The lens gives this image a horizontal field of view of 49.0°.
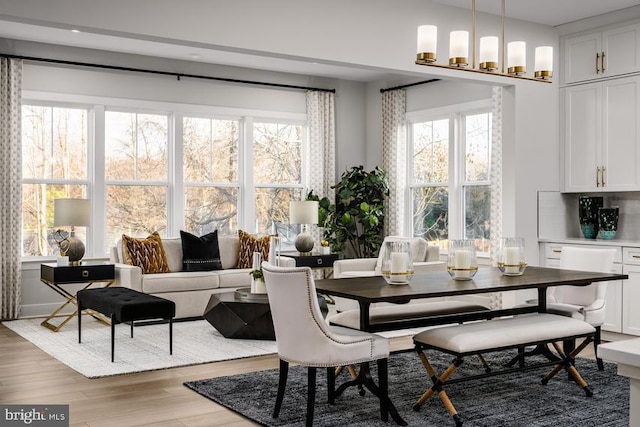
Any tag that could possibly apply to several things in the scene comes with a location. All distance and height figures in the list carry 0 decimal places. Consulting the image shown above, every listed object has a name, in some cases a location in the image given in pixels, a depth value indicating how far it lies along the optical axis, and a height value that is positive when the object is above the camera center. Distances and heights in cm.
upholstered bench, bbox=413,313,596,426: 371 -71
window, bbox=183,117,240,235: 855 +49
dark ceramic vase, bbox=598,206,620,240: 674 -11
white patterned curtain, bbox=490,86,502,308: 750 +34
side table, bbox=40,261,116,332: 653 -58
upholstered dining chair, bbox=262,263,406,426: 347 -65
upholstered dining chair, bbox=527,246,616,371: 489 -62
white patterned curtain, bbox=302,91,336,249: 927 +93
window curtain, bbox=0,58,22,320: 718 +30
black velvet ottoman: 530 -72
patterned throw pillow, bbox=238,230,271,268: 813 -40
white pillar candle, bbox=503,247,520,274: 465 -33
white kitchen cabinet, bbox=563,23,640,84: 634 +147
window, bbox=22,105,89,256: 757 +53
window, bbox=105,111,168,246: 803 +47
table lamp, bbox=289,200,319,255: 837 -5
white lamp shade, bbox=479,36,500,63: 445 +103
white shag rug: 521 -111
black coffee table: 607 -91
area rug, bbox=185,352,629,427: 376 -111
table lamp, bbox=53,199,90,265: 674 -5
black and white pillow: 771 -45
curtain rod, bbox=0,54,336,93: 737 +163
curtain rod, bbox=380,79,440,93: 868 +162
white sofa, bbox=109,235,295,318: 705 -70
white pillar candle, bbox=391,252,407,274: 410 -30
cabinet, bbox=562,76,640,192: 641 +71
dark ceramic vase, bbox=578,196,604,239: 693 -5
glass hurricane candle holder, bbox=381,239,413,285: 408 -30
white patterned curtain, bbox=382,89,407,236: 916 +80
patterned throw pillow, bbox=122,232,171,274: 733 -42
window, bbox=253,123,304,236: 905 +55
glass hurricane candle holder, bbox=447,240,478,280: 440 -31
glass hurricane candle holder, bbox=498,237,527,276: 465 -31
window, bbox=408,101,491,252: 809 +45
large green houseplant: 905 +4
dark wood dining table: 377 -44
